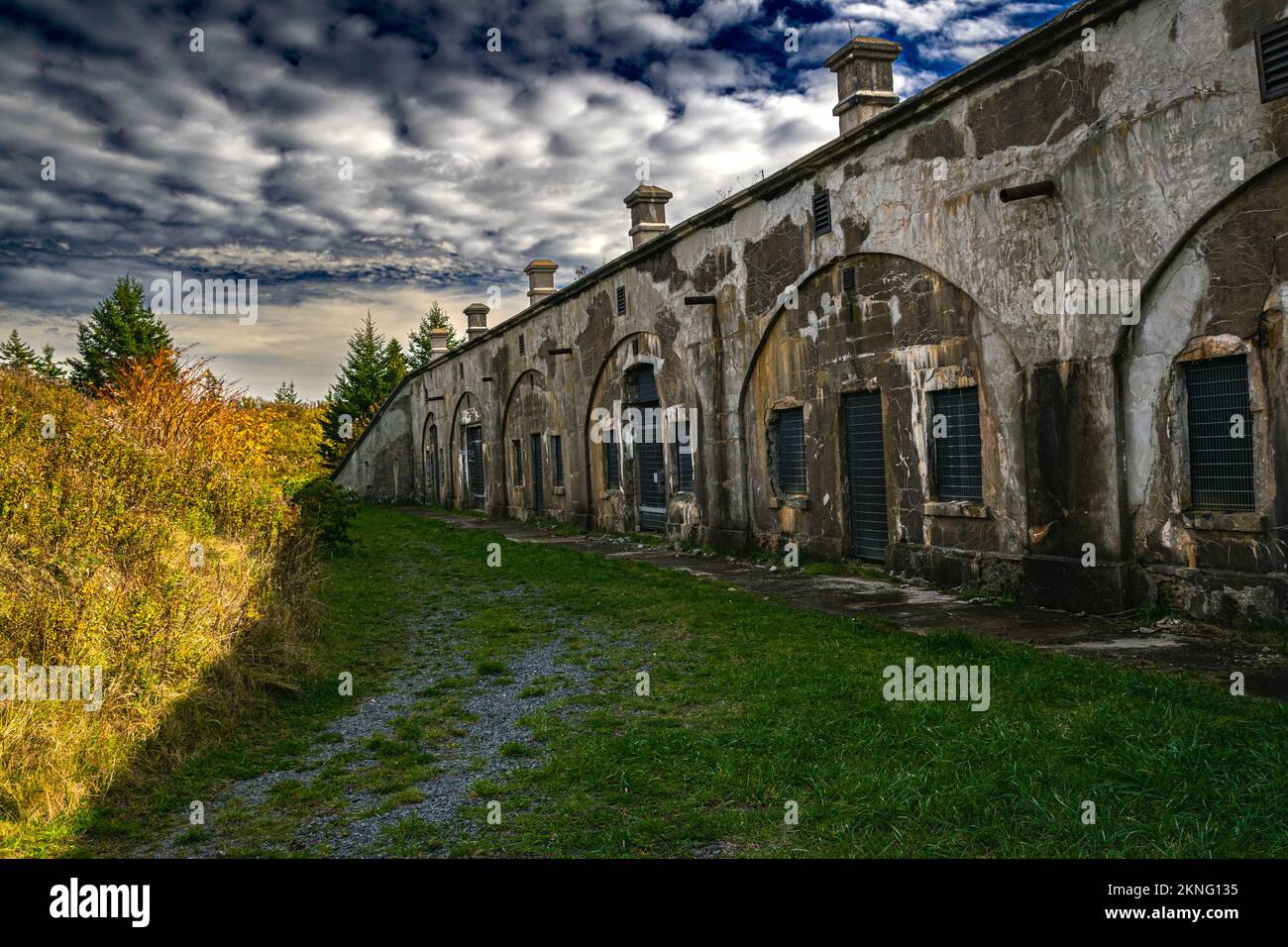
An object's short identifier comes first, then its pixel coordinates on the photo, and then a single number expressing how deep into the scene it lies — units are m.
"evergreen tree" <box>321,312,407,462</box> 42.62
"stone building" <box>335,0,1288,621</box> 6.99
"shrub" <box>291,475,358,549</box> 14.21
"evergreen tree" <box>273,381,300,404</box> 62.12
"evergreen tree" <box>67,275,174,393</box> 40.56
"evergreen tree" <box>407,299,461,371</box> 55.12
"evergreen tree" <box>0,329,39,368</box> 42.89
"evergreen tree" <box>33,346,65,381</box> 40.95
